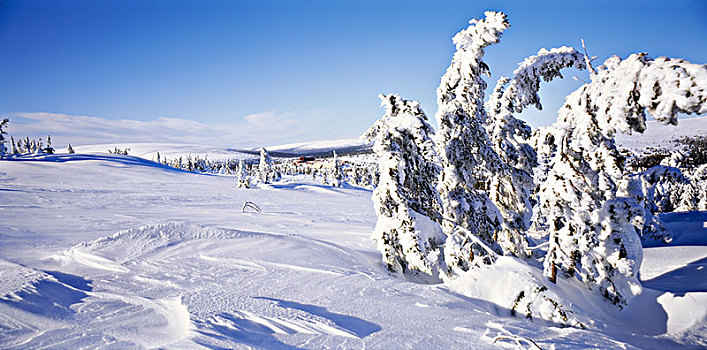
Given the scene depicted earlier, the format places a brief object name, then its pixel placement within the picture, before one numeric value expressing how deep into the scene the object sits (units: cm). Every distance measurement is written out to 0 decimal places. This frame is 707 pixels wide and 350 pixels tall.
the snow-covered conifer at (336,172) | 6353
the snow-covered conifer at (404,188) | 770
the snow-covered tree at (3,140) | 4925
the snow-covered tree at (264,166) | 5800
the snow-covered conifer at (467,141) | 859
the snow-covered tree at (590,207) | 452
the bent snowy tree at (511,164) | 1076
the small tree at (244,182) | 4072
